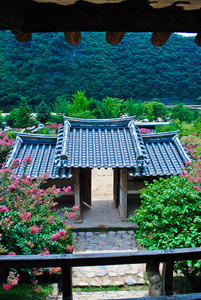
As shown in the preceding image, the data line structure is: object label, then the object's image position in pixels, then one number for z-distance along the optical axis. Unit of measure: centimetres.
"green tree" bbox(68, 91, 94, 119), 2716
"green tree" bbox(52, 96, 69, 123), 2807
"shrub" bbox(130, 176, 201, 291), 379
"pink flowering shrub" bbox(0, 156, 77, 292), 376
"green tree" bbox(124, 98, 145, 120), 3303
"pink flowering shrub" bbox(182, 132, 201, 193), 458
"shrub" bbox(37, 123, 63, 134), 2240
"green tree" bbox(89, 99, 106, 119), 2823
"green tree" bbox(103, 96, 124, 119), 3100
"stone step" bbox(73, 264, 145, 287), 513
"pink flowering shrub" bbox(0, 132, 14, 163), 962
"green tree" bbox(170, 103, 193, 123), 3053
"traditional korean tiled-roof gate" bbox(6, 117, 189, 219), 714
